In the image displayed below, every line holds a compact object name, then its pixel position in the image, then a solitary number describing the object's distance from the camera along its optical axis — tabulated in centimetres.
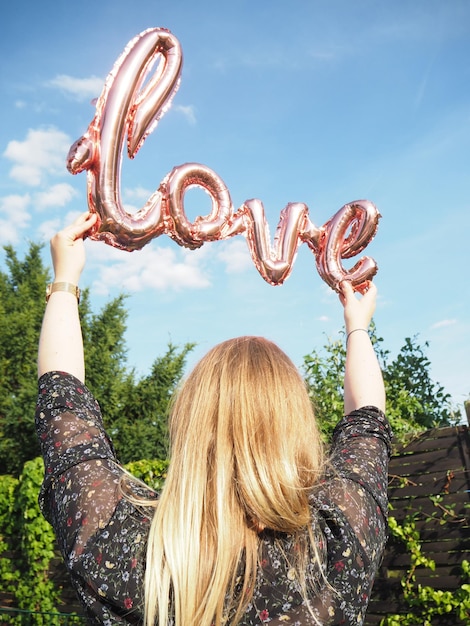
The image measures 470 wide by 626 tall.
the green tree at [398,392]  414
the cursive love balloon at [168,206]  192
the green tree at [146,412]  1182
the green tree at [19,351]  1188
